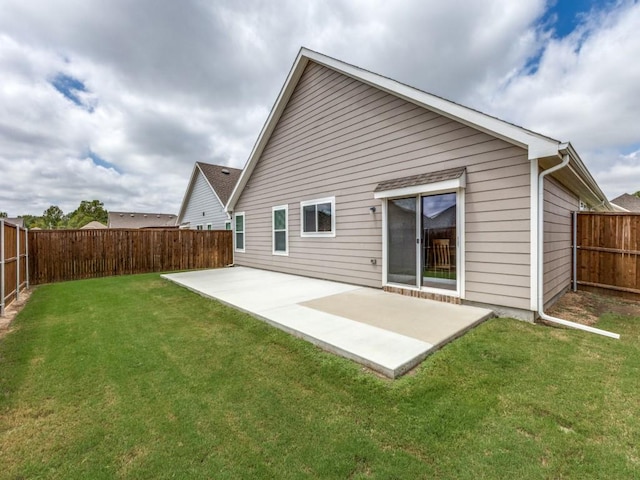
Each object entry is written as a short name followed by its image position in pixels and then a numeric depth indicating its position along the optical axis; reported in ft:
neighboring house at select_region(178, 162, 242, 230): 54.19
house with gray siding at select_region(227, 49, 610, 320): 14.46
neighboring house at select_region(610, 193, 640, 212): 75.24
